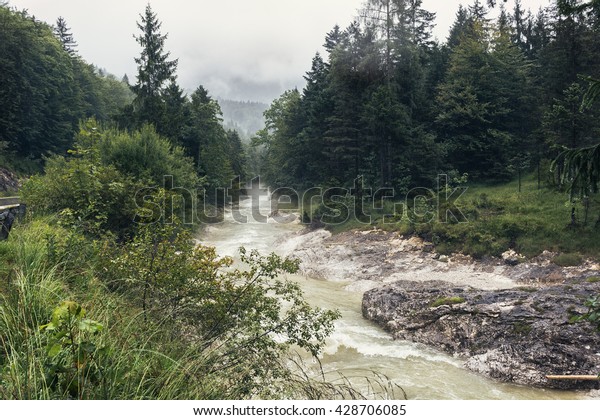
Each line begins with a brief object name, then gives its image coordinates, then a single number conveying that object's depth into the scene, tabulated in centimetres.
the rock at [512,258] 1702
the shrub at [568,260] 1556
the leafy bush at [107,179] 1235
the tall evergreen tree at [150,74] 3559
